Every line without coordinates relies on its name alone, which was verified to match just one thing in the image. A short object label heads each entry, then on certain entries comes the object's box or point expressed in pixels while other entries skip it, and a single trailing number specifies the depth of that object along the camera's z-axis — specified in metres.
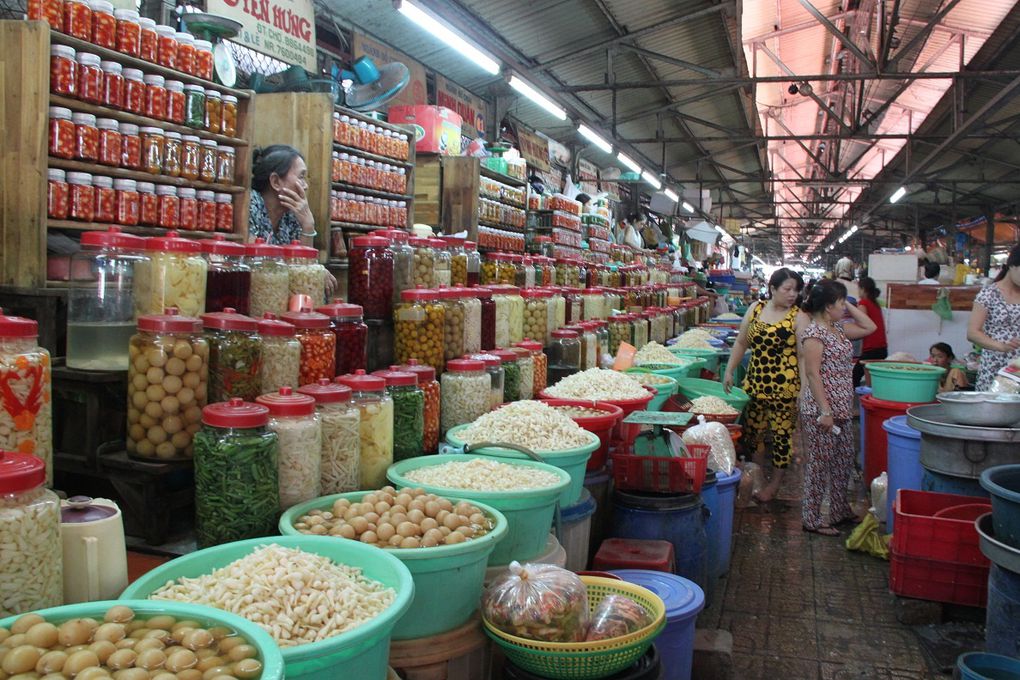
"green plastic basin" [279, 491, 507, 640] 1.66
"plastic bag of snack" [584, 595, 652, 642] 1.85
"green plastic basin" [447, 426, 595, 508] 2.46
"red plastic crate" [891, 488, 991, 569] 3.38
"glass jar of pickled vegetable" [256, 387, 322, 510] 1.87
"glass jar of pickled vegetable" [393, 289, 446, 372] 2.95
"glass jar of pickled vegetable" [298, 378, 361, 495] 2.04
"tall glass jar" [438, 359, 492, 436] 2.90
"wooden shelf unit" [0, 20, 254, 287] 2.97
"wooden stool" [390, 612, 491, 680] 1.71
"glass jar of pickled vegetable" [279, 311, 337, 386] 2.29
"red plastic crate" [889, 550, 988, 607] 3.44
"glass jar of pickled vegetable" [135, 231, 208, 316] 2.05
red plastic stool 2.74
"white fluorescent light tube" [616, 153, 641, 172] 10.63
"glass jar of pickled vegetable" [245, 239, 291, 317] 2.39
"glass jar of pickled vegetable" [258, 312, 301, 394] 2.15
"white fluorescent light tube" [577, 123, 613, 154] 8.48
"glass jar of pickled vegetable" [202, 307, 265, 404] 1.99
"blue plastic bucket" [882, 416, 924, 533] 4.23
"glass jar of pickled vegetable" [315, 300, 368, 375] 2.52
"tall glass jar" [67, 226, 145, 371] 2.04
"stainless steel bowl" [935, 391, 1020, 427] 3.35
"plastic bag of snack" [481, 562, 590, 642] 1.78
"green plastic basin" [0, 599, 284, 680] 1.08
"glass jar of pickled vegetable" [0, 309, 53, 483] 1.51
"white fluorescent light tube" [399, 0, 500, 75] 4.55
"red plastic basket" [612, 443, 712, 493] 3.18
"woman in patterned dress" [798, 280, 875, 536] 4.68
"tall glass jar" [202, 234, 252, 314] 2.21
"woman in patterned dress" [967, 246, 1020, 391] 4.55
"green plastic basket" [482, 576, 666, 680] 1.75
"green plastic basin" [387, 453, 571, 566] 2.04
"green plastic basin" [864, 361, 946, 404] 4.99
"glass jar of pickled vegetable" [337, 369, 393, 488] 2.22
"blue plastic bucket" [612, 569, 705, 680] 2.39
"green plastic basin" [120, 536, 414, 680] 1.22
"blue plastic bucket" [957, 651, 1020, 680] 2.42
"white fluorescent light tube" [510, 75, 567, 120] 6.45
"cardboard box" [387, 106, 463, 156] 6.35
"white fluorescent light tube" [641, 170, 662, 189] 12.28
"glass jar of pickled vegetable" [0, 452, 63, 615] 1.19
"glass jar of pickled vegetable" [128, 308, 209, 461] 1.85
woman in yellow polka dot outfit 5.24
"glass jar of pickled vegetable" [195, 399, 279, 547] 1.72
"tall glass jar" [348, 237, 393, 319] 2.99
